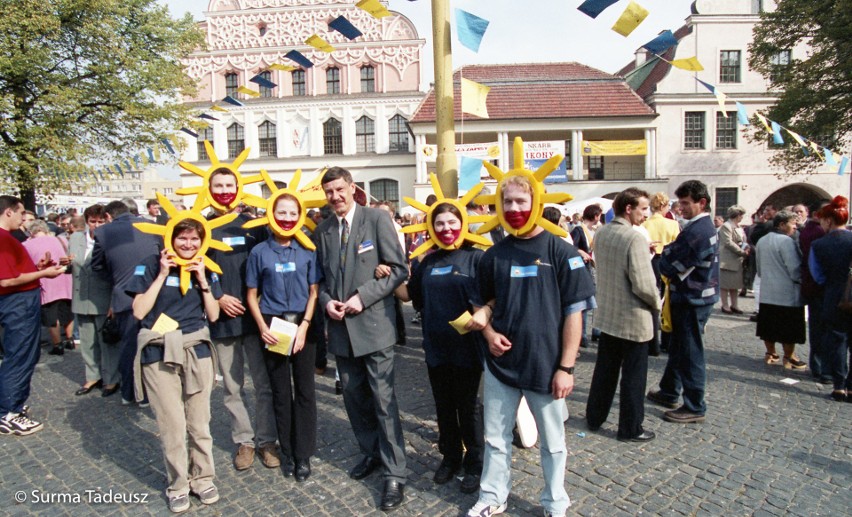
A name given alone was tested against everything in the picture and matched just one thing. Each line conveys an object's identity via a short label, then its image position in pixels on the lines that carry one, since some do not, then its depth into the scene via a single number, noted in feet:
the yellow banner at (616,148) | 79.77
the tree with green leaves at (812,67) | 57.98
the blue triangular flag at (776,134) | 33.58
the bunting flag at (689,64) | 17.54
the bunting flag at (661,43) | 18.03
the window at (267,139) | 100.17
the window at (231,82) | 98.78
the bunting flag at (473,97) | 14.19
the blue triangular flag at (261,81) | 27.69
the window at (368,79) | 98.68
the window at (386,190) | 98.23
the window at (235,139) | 101.09
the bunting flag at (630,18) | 14.30
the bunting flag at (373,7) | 15.83
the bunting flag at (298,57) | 24.04
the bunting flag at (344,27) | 19.35
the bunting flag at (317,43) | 20.81
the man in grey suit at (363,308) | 10.94
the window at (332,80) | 98.99
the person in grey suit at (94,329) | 18.42
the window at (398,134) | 97.91
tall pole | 13.41
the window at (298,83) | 98.94
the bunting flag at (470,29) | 13.53
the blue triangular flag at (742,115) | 31.73
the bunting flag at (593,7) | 14.37
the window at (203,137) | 100.32
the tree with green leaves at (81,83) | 48.80
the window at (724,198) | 86.63
